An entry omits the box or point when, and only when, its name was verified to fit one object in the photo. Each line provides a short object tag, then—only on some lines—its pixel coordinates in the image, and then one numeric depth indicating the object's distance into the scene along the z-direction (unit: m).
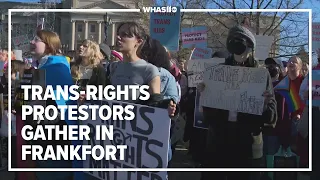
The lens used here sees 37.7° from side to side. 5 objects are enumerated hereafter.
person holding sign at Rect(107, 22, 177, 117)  3.35
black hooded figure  3.48
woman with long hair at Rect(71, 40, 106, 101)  4.10
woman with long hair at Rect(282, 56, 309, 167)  5.54
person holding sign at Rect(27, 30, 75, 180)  3.72
